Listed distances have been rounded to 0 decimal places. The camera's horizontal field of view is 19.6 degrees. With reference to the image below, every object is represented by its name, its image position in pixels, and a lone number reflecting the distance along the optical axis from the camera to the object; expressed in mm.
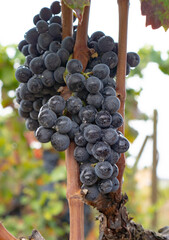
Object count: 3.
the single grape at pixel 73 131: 367
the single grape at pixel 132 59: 405
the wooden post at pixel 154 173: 1698
